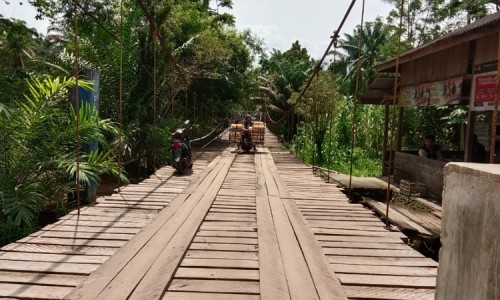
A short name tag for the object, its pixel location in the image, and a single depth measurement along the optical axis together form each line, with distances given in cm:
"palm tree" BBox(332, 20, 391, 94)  2500
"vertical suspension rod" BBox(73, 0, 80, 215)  283
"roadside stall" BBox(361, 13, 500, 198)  519
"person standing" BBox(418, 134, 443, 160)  718
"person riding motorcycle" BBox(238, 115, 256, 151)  1050
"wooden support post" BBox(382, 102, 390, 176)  868
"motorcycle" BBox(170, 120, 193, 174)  583
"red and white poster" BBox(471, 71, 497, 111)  518
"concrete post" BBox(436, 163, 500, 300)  116
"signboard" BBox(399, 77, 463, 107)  608
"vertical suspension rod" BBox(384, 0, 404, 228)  276
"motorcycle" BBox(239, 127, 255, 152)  1045
